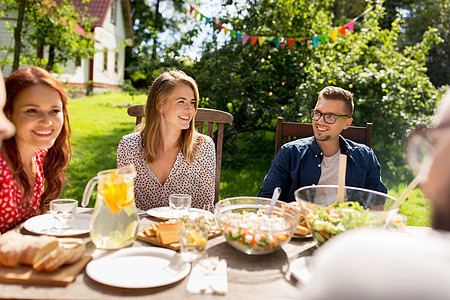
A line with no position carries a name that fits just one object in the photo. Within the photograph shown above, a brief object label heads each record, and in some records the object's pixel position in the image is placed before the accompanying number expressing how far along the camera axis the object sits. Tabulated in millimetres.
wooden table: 1080
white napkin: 1137
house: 17578
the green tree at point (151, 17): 22281
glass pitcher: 1387
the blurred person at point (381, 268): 474
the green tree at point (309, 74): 5625
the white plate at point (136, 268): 1152
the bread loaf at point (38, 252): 1196
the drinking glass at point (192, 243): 1351
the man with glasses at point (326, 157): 2746
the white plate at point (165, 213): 1834
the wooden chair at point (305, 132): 2887
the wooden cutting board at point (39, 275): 1131
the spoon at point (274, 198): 1628
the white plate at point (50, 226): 1559
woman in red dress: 1738
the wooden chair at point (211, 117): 2807
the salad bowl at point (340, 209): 1392
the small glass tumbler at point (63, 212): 1585
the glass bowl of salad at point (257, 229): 1375
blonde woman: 2637
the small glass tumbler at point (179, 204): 1822
